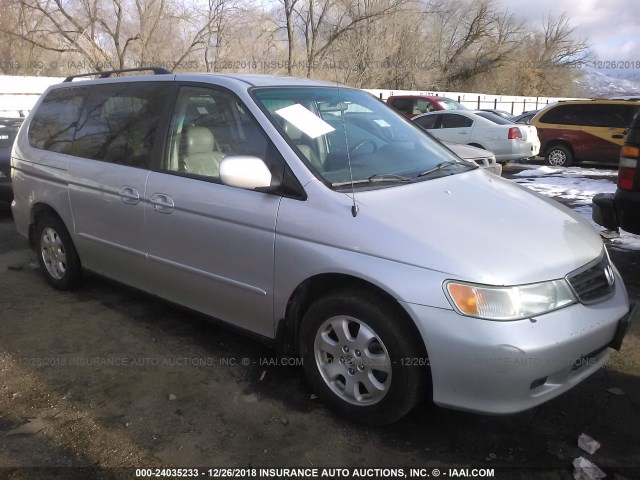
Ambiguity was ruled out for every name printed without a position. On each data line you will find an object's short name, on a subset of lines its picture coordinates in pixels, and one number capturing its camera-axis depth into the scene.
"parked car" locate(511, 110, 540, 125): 17.25
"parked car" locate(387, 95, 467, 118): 16.19
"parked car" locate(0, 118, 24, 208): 7.50
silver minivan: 2.44
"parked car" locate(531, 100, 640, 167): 12.20
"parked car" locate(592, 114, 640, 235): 4.34
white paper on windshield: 3.23
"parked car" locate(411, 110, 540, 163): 12.20
